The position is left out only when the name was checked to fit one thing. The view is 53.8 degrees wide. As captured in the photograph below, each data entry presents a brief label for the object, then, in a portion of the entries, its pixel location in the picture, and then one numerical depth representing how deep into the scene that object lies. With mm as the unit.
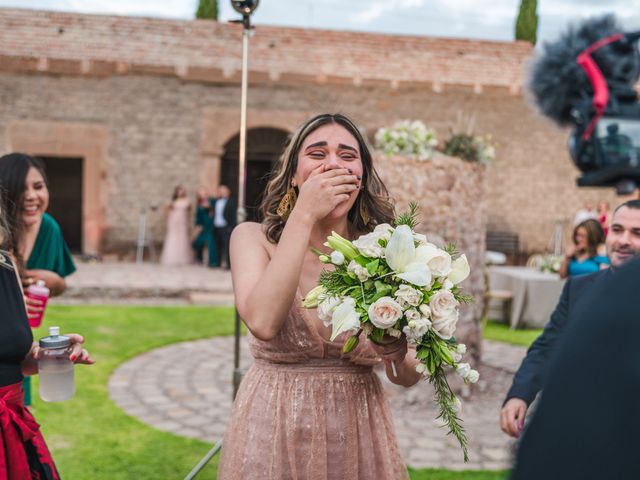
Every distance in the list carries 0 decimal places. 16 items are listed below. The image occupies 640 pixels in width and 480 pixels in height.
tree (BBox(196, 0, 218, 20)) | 20250
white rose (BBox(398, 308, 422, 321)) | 1733
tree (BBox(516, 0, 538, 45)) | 21484
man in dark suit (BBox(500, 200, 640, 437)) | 2842
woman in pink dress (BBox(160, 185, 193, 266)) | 16172
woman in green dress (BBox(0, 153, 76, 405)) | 3699
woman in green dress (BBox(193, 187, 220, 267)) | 15742
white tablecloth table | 9805
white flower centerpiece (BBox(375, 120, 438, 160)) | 6176
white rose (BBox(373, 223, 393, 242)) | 1859
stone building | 16125
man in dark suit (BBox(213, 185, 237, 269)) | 14793
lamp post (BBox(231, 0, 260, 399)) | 4547
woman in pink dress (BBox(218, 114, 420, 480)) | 1976
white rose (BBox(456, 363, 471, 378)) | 1815
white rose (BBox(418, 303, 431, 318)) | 1747
